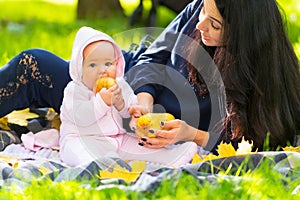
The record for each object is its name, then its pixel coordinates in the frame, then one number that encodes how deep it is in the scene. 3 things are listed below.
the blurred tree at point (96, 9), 9.36
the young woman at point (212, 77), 3.65
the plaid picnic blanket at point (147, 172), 2.92
